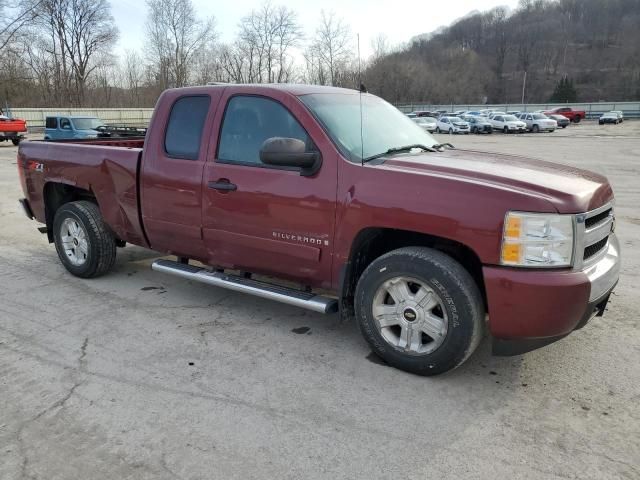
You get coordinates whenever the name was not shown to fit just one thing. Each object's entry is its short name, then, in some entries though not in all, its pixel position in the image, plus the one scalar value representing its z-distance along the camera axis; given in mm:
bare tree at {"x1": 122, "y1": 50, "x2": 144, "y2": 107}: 63719
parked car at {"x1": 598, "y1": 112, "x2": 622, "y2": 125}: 54331
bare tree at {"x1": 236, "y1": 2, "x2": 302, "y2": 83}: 59488
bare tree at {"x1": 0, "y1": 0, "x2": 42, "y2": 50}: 46778
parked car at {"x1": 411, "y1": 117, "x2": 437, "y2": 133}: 43281
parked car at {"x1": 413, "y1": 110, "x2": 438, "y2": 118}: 63525
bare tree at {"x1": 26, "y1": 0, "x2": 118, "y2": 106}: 58406
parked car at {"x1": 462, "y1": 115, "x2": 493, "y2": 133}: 42691
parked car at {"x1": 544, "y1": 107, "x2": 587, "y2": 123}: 60294
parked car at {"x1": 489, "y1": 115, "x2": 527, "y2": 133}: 43375
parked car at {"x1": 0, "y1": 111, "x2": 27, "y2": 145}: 25000
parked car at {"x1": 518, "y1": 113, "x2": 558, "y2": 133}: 44125
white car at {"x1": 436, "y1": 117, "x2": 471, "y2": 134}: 42625
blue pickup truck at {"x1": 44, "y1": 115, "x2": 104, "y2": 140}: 20641
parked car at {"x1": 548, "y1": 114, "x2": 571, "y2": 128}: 52031
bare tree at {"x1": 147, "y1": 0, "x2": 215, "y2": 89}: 61344
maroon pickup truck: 2986
